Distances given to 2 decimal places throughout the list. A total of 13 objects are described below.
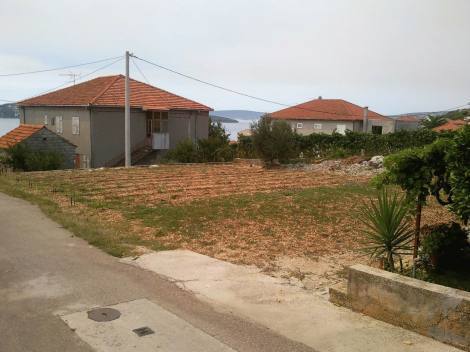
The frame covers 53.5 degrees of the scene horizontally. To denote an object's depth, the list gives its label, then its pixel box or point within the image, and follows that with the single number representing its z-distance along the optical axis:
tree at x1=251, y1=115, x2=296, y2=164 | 25.45
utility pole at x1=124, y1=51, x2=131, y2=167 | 25.94
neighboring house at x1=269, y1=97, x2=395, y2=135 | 52.67
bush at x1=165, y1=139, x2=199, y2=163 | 29.03
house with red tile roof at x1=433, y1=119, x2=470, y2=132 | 49.55
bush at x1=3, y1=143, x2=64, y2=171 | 24.44
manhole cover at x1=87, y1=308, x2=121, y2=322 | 5.10
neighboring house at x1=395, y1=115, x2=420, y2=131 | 57.48
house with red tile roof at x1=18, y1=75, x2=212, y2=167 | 33.47
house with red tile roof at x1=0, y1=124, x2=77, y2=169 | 27.53
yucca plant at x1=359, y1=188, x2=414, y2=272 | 6.09
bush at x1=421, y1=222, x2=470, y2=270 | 5.83
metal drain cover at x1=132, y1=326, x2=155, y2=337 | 4.76
